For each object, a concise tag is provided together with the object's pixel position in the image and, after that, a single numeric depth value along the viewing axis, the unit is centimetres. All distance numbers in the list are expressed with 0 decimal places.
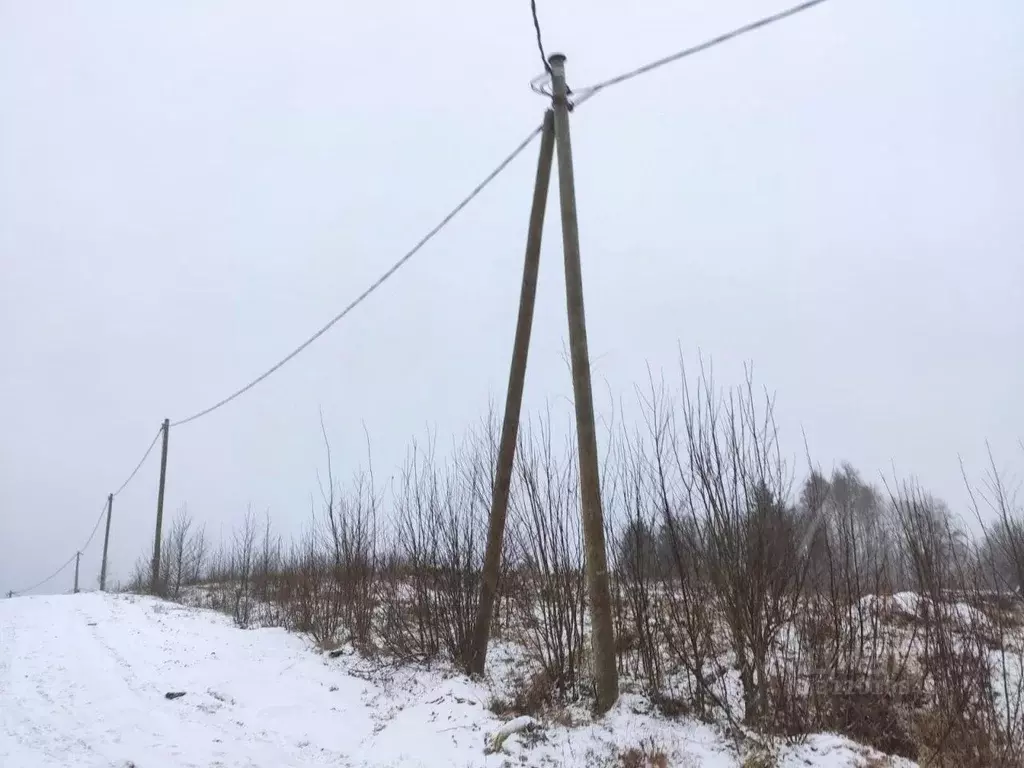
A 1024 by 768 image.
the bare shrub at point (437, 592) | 774
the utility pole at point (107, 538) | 3625
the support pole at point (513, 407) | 672
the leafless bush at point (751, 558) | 537
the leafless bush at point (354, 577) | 1002
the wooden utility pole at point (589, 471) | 543
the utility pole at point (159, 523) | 2247
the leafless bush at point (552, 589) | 640
